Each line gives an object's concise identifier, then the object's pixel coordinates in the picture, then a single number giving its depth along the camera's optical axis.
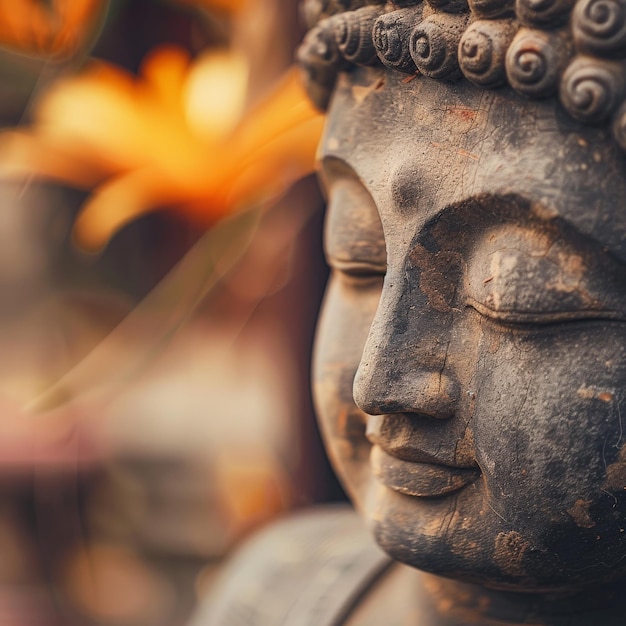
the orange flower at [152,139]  1.46
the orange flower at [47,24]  1.46
